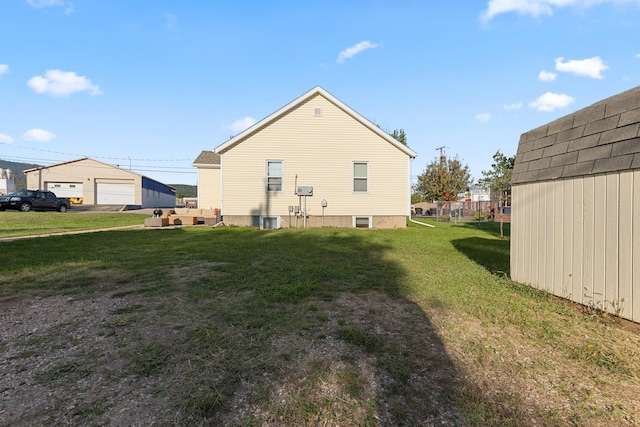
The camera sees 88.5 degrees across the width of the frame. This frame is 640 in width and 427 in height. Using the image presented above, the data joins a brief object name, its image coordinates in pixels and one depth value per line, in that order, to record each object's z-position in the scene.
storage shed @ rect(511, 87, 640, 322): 3.35
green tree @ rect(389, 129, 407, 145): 36.41
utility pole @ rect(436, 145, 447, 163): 36.44
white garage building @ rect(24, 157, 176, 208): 33.47
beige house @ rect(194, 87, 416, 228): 13.74
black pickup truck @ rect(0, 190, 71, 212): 21.27
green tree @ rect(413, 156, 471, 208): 32.91
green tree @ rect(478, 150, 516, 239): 14.23
